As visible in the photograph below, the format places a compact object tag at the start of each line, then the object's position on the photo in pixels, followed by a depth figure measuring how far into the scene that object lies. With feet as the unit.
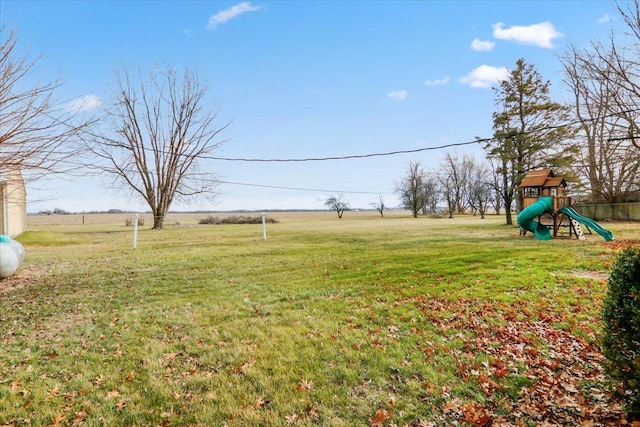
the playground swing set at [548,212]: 50.19
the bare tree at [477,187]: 181.37
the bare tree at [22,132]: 15.01
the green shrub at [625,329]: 8.22
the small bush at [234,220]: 129.70
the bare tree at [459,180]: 182.09
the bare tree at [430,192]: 190.90
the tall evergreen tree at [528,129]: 82.33
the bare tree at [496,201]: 182.56
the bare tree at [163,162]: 91.56
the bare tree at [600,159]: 62.36
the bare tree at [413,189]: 183.42
